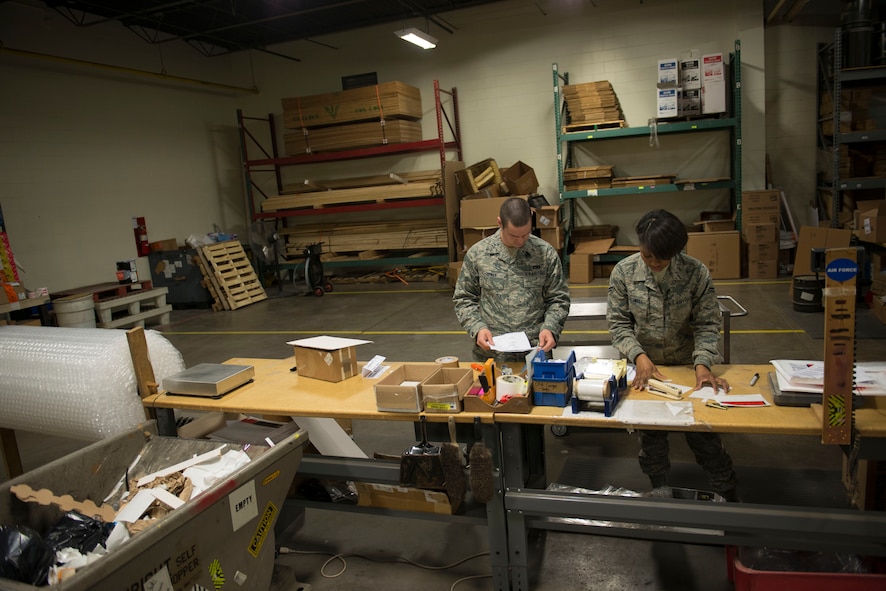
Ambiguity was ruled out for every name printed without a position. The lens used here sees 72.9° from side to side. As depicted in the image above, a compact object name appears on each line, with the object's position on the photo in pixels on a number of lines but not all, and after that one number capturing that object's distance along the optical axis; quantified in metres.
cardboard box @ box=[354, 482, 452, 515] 2.59
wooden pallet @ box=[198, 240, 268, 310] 9.01
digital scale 2.75
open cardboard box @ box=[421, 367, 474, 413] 2.33
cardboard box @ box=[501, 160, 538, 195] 8.96
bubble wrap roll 2.73
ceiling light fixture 8.20
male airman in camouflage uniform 3.18
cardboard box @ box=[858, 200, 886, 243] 5.78
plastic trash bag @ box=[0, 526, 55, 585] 1.73
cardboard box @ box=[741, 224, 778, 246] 7.87
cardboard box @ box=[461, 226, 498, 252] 8.58
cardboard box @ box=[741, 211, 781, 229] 8.03
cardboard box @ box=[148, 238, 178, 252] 9.38
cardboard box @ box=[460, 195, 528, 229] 8.28
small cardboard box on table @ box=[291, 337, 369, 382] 2.81
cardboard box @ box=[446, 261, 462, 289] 8.52
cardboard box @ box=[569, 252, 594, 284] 8.58
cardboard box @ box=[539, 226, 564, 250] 8.33
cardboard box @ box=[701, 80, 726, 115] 7.80
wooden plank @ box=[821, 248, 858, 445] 1.71
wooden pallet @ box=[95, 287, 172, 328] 7.53
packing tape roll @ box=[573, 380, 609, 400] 2.16
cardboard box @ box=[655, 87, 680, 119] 7.92
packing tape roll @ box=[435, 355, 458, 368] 2.67
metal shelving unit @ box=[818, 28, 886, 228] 7.00
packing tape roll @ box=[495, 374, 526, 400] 2.37
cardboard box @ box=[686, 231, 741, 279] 8.02
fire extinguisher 9.26
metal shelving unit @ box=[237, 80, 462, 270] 9.48
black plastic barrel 6.12
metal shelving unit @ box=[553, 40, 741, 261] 8.04
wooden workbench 2.00
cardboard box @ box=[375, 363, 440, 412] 2.34
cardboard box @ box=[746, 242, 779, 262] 7.90
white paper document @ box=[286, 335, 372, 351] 2.83
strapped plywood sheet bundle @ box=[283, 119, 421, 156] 9.63
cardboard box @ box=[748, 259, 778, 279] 7.91
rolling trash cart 1.62
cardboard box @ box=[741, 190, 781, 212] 7.97
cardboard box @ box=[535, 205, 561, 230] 8.23
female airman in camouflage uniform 2.51
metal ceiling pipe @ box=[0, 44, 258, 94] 7.56
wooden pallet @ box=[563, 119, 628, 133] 8.59
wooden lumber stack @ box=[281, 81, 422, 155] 9.48
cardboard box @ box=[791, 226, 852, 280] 6.83
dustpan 2.43
